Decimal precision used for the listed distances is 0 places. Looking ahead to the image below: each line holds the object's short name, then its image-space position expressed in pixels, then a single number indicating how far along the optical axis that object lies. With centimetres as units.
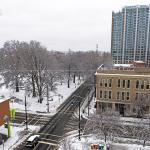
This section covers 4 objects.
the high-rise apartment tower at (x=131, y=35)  9669
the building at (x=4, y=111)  2982
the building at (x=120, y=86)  4200
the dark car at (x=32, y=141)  2970
